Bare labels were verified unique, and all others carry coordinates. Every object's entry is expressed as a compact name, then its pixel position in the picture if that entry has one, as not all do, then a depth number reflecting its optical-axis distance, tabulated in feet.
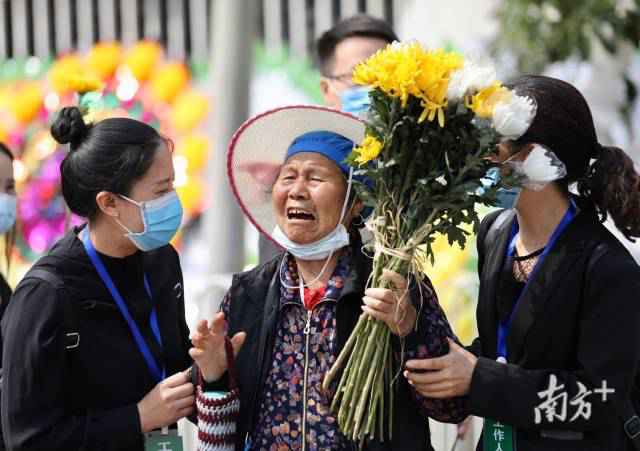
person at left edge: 28.55
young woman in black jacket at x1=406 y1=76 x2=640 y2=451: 19.47
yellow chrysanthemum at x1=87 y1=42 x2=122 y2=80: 82.69
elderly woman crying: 20.06
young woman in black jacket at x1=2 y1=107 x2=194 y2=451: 20.93
